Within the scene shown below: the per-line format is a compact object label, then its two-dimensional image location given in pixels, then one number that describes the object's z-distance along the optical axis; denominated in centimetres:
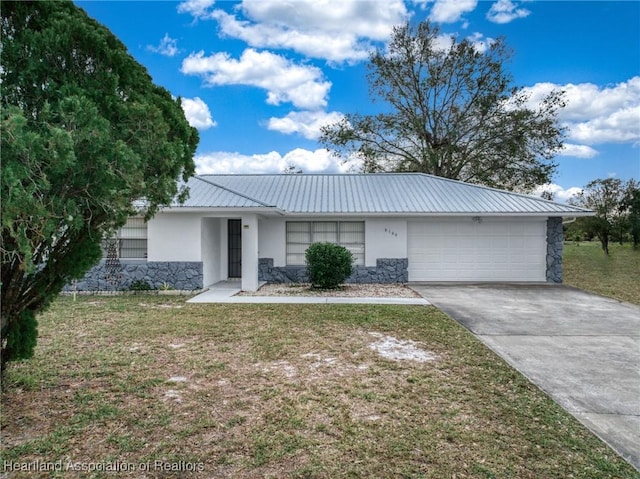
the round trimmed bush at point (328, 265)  1229
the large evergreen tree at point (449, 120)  2394
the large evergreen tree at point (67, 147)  283
